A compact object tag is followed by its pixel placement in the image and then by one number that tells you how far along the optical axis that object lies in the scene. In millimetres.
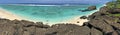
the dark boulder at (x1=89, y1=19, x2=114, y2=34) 9006
